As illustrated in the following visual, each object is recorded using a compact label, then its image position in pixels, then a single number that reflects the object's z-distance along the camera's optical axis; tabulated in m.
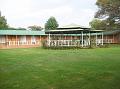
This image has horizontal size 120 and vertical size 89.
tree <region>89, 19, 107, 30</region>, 18.21
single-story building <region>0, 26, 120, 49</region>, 12.94
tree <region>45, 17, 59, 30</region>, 27.42
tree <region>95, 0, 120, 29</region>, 16.80
